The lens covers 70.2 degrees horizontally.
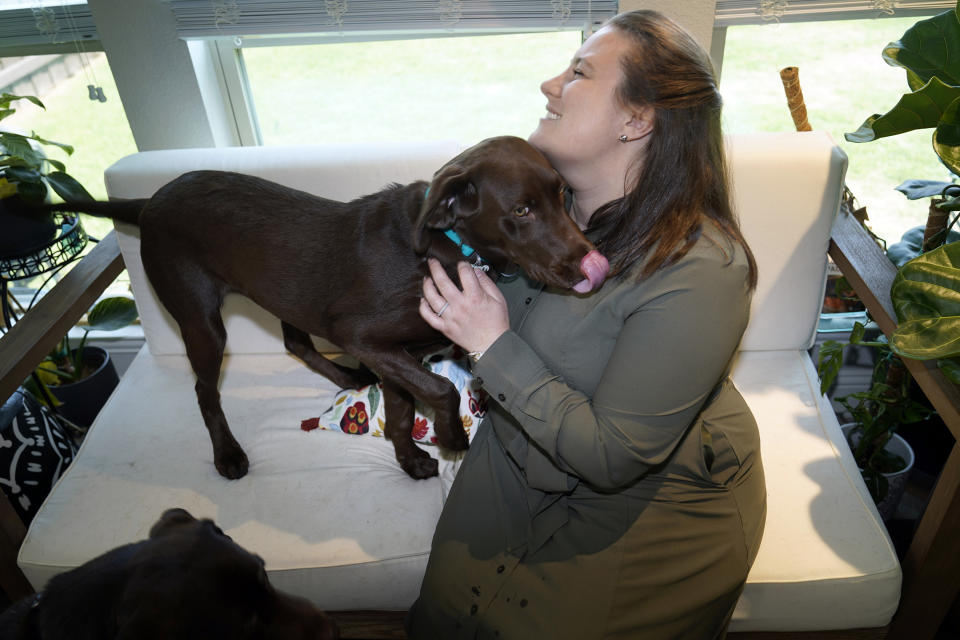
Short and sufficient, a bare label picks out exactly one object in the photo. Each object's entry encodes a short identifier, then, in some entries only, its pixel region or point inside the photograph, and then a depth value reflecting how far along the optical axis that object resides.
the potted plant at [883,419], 2.00
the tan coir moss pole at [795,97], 2.10
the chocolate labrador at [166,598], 0.95
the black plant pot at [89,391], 2.73
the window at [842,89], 2.63
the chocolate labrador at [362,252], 1.38
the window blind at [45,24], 2.45
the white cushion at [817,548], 1.62
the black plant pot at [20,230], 2.11
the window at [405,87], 2.71
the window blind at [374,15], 2.35
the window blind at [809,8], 2.26
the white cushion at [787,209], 2.00
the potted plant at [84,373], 2.63
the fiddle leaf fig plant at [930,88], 1.43
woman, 1.27
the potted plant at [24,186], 2.06
